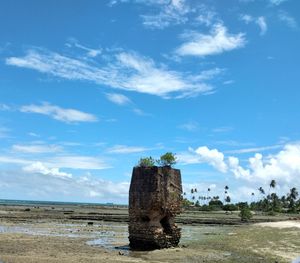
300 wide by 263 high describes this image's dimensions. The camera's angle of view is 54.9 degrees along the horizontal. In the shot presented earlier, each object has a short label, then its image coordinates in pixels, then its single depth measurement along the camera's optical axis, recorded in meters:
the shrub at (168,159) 21.91
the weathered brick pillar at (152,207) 20.26
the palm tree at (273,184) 105.62
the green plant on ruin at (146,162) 21.36
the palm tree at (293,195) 105.99
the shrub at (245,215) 52.56
